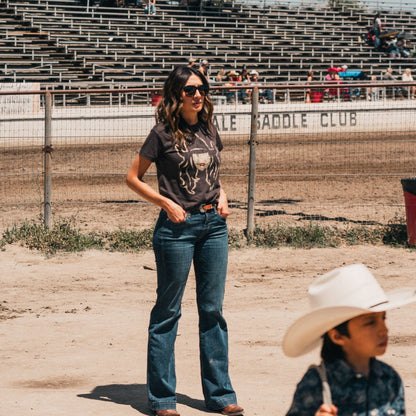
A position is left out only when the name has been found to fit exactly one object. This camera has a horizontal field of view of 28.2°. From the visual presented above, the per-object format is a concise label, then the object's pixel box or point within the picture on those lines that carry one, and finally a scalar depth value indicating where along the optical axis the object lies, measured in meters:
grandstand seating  27.11
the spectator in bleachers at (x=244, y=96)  20.16
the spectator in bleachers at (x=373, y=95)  21.45
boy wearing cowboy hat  2.58
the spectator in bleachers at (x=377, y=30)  35.03
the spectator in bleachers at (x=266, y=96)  22.11
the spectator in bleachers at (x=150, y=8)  32.72
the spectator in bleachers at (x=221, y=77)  25.08
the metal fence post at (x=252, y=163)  10.17
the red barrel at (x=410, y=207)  9.66
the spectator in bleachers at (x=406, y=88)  22.74
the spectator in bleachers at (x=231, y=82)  20.25
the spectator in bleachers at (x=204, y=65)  25.94
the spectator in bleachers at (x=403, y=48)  34.38
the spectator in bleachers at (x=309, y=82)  21.62
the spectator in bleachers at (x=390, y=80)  22.78
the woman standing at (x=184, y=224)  4.57
